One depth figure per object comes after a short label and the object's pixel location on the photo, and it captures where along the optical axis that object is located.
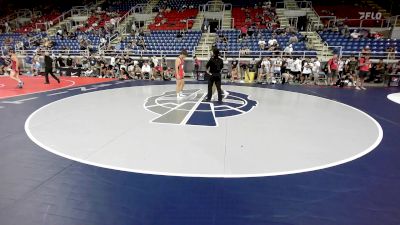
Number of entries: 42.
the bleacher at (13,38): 23.03
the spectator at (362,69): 11.92
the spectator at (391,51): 14.89
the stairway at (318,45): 16.34
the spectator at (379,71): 13.77
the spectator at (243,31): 19.03
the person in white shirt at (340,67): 13.24
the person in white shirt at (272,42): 16.67
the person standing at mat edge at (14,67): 10.34
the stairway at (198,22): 22.48
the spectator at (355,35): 17.67
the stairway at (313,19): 20.06
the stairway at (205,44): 18.05
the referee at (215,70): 8.24
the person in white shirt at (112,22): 23.42
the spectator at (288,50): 15.59
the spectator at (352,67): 13.01
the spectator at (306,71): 13.49
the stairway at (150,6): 25.93
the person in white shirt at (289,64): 13.84
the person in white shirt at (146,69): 14.41
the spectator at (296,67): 13.59
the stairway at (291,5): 23.11
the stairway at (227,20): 22.73
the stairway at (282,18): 21.42
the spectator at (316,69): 13.62
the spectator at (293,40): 17.23
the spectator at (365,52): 13.29
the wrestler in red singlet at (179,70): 8.97
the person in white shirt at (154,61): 15.36
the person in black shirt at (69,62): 16.42
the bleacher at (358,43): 16.05
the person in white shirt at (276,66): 13.88
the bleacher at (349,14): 21.02
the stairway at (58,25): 24.88
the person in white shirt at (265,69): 13.88
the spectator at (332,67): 12.90
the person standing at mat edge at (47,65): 11.71
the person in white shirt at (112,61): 15.95
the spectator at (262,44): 16.97
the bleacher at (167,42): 18.15
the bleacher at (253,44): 16.45
